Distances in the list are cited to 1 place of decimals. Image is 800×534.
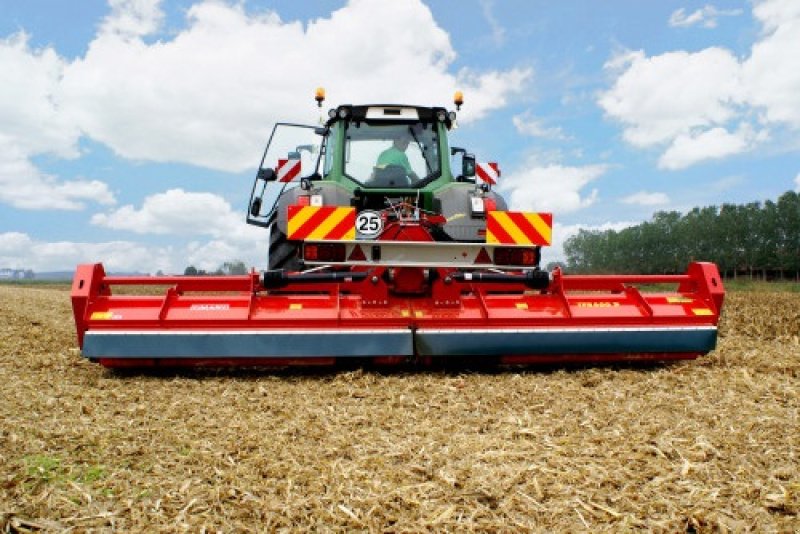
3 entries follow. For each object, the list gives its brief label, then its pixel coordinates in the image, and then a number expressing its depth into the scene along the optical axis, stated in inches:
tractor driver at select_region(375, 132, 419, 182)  267.0
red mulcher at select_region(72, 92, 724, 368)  197.3
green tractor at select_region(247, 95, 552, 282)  236.7
